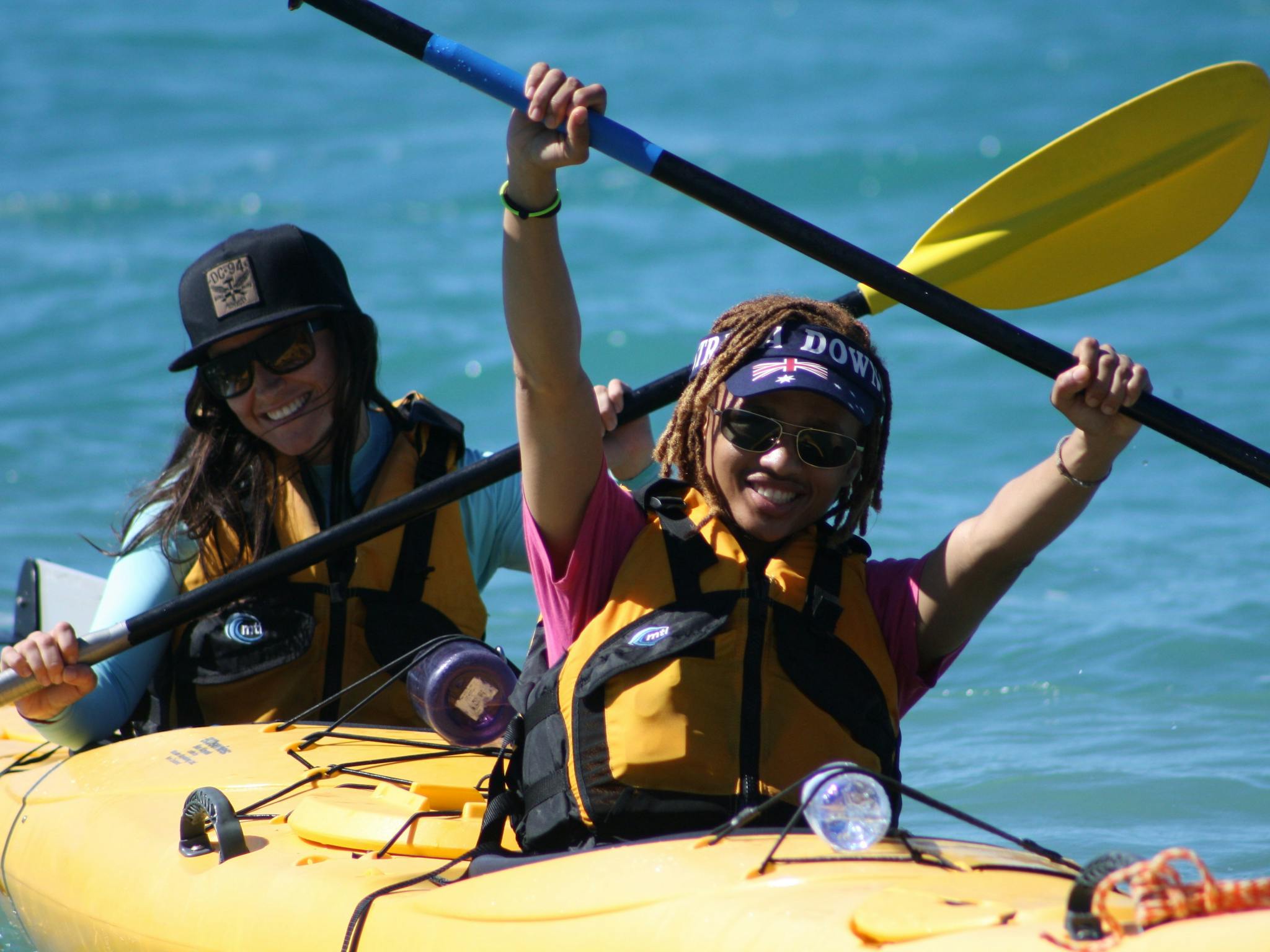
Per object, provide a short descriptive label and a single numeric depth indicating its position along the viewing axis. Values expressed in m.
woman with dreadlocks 15.83
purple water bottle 16.26
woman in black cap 16.50
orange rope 15.45
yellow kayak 15.60
